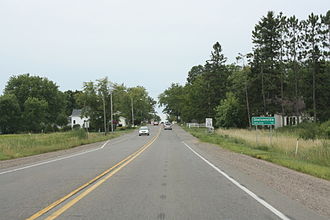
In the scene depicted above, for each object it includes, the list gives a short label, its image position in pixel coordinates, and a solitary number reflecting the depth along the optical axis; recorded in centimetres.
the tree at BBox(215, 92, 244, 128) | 6350
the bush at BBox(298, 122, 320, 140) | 3612
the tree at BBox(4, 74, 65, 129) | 10162
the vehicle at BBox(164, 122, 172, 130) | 8706
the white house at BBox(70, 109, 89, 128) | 12900
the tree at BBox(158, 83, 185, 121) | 13750
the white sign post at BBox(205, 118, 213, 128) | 5598
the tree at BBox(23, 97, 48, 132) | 9431
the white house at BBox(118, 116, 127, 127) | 14312
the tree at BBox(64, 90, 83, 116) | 14885
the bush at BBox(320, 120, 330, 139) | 3569
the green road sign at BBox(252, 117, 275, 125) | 3064
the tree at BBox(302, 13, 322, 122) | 5228
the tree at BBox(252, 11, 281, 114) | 5669
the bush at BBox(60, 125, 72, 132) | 10382
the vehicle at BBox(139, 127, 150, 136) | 6147
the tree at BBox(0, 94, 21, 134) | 9062
